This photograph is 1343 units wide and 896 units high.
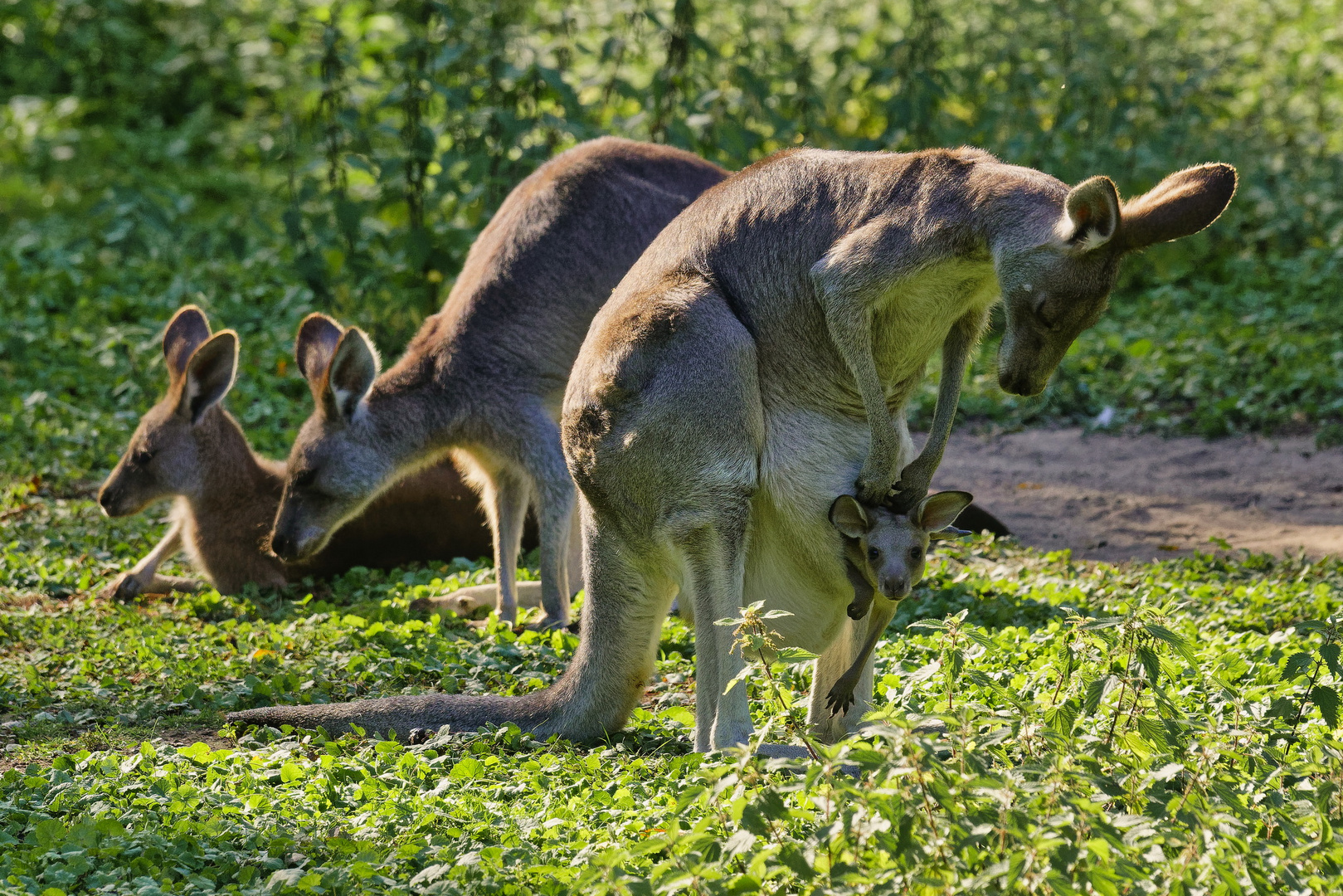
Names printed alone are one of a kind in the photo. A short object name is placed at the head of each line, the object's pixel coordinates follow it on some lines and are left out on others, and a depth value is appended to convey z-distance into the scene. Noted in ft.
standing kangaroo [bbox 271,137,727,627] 40.91
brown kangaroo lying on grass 43.04
